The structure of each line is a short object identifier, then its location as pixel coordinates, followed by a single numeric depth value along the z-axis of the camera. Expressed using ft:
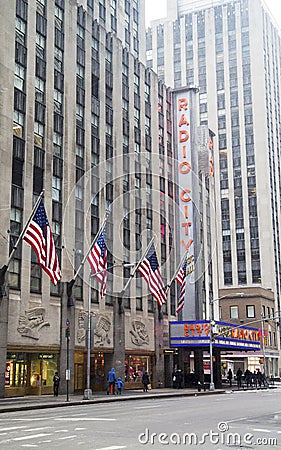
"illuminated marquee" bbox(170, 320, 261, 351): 194.08
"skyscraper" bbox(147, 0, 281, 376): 384.06
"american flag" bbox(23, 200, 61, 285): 113.80
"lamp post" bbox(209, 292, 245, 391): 181.27
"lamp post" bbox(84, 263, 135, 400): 130.82
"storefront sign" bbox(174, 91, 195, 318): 222.28
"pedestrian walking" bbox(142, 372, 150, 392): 166.09
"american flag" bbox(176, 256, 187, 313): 168.14
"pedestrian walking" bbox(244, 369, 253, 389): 223.12
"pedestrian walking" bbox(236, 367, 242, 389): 202.59
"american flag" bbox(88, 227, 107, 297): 132.05
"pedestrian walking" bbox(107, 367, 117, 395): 153.07
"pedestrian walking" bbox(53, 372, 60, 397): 138.10
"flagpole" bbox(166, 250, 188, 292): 201.39
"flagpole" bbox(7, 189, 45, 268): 114.11
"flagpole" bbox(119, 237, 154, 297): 177.12
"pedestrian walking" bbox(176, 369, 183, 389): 186.91
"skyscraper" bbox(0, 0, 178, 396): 141.08
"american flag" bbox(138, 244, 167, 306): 144.46
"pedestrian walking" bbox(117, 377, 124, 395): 151.17
